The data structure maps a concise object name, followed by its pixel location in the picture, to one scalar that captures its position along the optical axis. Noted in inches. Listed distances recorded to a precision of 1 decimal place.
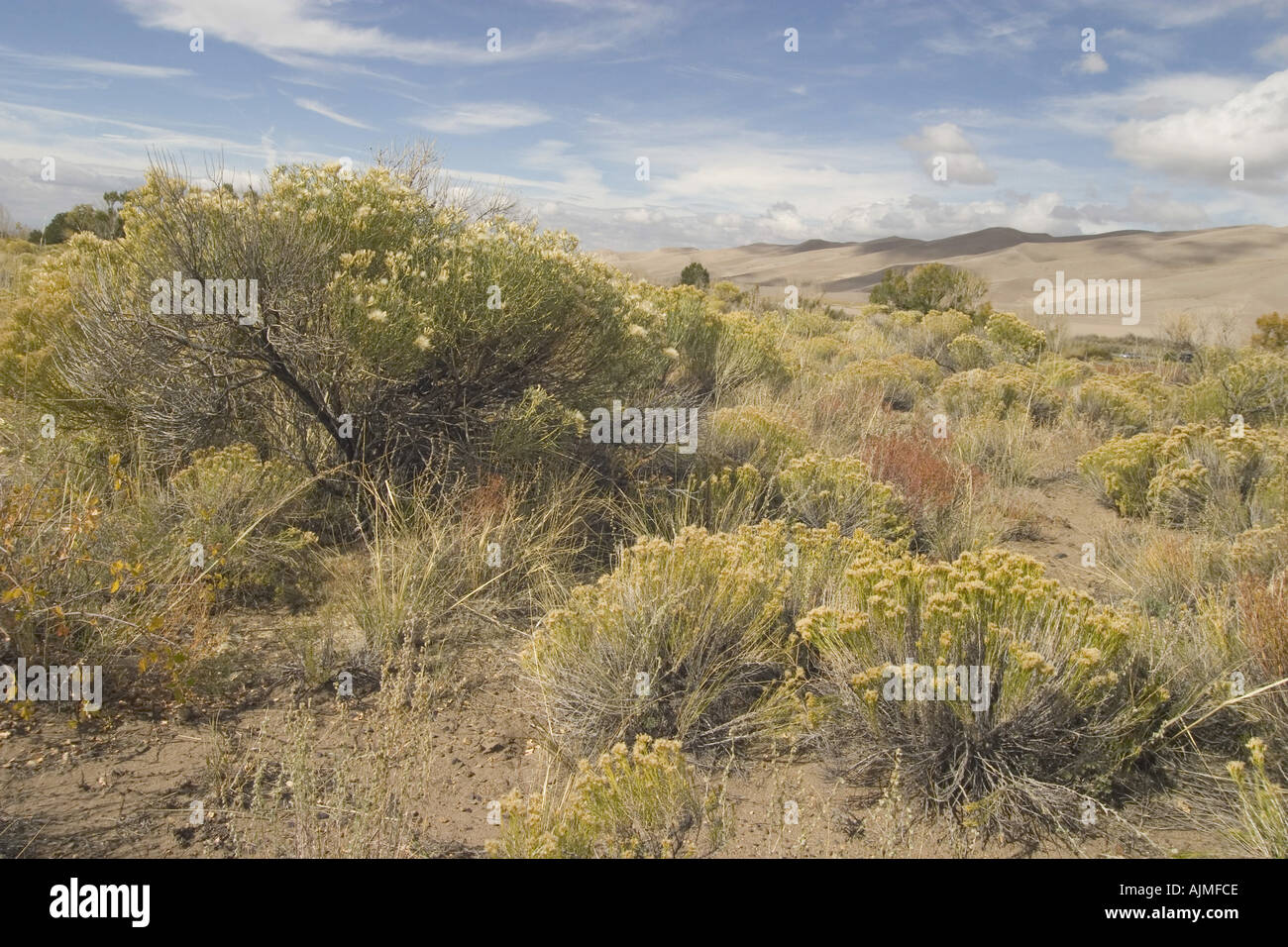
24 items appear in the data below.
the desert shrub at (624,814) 103.9
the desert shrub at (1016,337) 522.0
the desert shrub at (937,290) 773.3
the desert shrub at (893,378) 388.5
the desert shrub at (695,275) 1003.9
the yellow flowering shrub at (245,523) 183.8
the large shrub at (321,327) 194.7
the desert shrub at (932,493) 230.2
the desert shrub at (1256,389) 338.3
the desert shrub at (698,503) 219.0
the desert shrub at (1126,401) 357.4
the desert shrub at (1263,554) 187.8
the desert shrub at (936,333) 562.0
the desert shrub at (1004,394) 373.1
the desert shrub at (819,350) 450.6
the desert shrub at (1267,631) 133.0
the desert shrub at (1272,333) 542.6
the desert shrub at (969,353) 507.2
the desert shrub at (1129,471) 267.3
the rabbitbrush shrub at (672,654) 144.4
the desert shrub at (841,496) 221.3
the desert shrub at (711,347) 349.4
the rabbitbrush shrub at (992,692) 123.9
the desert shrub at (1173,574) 189.3
